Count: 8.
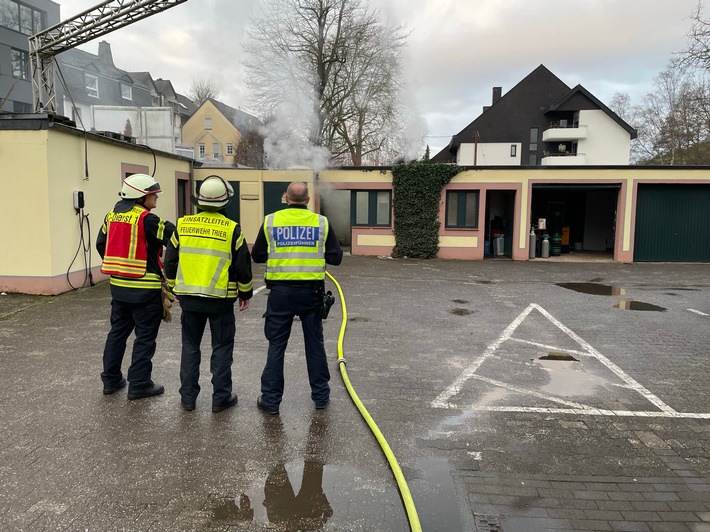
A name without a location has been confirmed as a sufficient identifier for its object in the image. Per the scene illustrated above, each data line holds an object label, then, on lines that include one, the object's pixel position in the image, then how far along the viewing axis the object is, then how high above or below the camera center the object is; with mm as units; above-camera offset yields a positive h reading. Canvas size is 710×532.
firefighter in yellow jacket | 4090 -533
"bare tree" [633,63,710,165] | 33844 +6185
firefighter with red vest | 4426 -543
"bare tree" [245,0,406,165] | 17719 +4926
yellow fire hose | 2776 -1594
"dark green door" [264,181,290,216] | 17859 +644
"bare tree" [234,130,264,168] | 19812 +2594
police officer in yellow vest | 4188 -491
